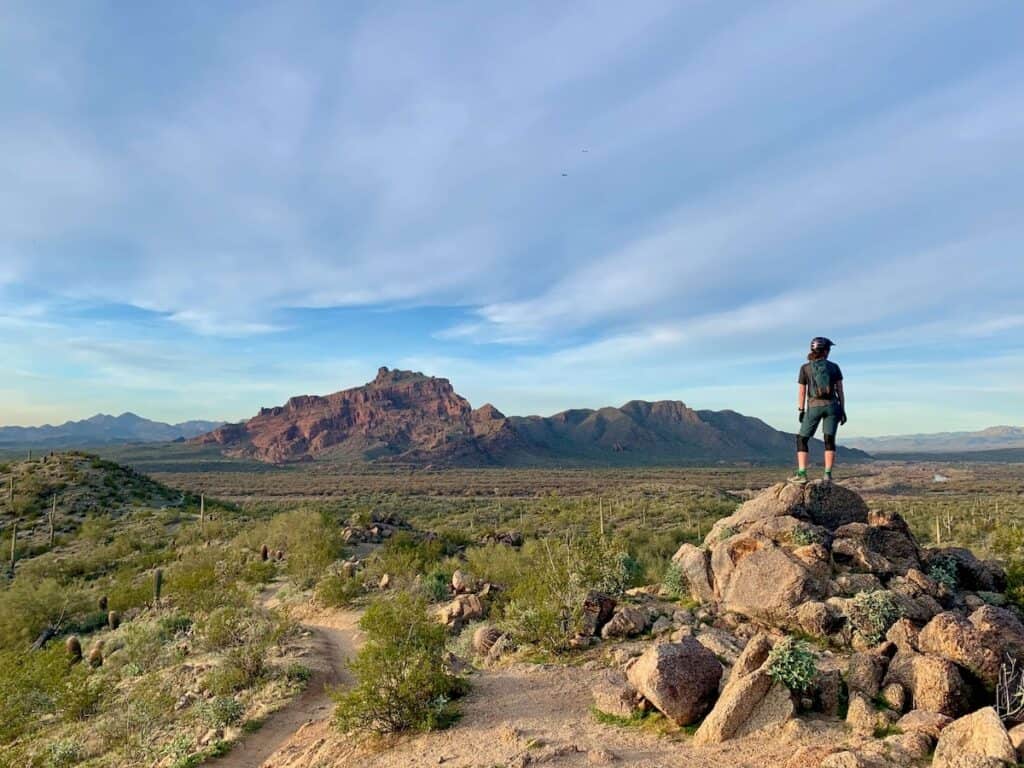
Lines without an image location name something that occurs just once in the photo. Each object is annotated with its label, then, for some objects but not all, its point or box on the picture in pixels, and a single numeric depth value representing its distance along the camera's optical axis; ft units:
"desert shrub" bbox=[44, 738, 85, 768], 33.78
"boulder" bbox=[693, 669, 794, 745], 23.62
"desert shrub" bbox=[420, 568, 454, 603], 61.46
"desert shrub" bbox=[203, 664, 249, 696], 40.75
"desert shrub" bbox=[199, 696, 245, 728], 35.86
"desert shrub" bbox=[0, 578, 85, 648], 66.08
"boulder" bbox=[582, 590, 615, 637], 38.75
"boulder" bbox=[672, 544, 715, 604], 40.29
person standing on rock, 40.19
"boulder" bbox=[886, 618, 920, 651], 26.84
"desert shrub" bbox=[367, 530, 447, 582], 72.23
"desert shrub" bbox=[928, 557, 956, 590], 36.66
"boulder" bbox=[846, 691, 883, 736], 22.54
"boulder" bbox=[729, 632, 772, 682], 25.68
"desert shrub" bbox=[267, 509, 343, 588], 78.18
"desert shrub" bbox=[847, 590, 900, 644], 30.96
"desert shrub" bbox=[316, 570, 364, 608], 65.16
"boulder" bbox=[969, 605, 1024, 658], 24.11
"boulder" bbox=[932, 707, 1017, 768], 17.94
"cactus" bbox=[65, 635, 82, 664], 57.36
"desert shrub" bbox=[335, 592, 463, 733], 29.25
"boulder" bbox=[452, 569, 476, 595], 60.54
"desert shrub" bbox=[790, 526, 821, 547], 37.42
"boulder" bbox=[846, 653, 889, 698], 24.66
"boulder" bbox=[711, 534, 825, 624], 33.94
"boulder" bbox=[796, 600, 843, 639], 32.27
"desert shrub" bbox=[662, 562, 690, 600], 42.83
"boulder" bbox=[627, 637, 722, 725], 25.58
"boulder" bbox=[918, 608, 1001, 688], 23.66
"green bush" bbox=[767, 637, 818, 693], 24.03
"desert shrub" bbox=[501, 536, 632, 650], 37.86
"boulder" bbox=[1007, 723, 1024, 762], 17.96
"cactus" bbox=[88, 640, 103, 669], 55.36
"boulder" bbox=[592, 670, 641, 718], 27.30
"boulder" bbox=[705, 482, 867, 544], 41.47
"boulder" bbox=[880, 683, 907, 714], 23.50
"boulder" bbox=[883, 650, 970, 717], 22.65
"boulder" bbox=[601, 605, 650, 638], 37.96
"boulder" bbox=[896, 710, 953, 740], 21.09
